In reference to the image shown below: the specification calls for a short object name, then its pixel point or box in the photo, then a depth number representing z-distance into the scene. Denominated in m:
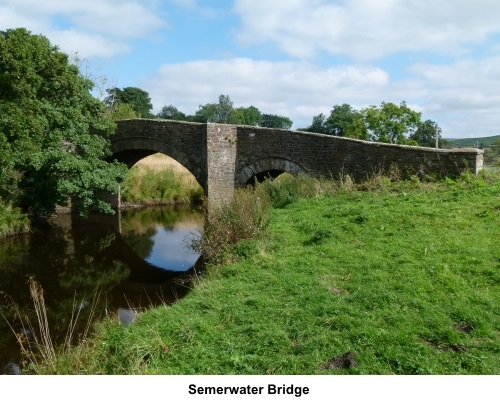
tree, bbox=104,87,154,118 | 57.56
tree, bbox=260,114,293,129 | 78.62
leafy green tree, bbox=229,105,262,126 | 74.99
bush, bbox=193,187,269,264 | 8.81
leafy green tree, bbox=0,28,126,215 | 11.59
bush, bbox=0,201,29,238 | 14.83
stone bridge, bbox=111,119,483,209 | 11.42
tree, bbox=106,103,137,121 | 29.62
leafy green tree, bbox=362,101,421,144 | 33.59
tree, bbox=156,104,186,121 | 88.31
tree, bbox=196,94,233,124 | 78.31
